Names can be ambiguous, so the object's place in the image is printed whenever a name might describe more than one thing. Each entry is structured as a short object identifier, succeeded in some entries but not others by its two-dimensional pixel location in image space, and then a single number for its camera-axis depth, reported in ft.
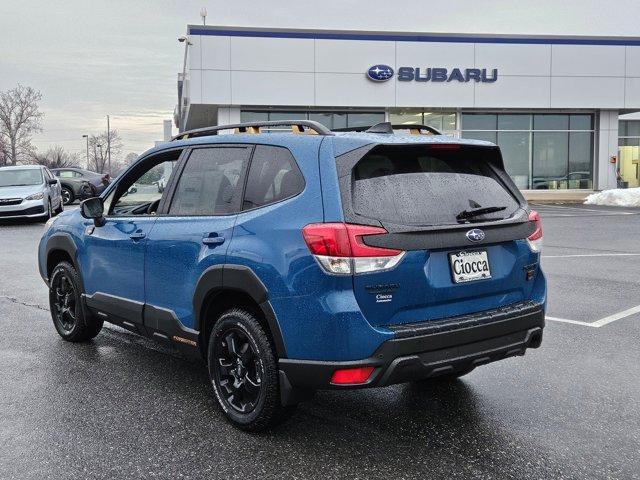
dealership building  91.20
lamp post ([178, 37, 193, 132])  87.35
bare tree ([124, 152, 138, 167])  459.32
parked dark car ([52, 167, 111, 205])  88.22
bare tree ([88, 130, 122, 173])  435.65
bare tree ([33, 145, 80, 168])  311.93
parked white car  58.34
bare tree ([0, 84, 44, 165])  295.69
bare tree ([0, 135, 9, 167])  292.20
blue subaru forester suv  11.05
